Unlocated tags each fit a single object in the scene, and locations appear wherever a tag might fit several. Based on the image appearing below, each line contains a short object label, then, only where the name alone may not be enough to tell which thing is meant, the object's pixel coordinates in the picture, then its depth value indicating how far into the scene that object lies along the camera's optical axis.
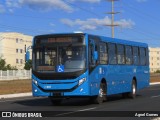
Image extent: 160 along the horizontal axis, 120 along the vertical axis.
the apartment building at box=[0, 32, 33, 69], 138.34
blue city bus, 20.25
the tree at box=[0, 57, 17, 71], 111.66
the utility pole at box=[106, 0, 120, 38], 67.94
